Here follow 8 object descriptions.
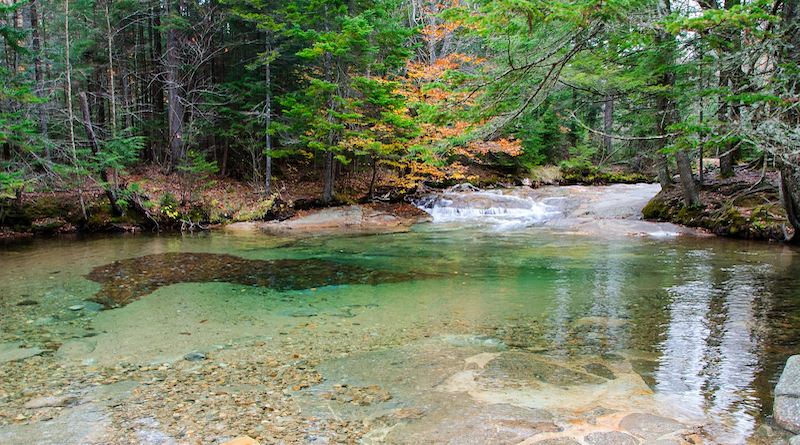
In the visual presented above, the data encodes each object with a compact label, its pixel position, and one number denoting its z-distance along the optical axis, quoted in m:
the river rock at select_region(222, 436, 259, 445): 2.89
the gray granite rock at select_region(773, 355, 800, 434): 3.07
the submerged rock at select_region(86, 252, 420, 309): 7.63
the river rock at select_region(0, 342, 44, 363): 4.53
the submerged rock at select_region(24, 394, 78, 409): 3.53
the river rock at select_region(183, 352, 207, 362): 4.52
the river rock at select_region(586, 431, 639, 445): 2.93
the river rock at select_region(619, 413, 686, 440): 3.03
